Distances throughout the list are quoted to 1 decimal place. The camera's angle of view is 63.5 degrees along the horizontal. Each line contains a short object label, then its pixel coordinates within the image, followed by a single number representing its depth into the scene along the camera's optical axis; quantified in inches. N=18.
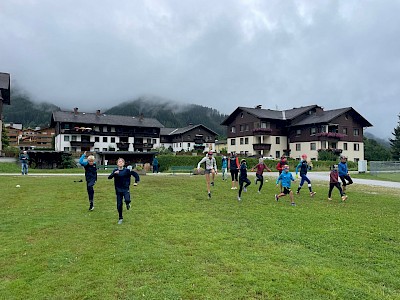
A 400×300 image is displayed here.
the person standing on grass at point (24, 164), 1095.3
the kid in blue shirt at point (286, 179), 520.4
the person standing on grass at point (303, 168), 625.3
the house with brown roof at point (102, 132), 2778.1
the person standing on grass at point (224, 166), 965.8
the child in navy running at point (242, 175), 571.2
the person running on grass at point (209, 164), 597.6
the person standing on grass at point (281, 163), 642.8
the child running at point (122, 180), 395.2
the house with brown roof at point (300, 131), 2368.4
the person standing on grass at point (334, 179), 572.4
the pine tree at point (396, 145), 2808.6
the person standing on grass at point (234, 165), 666.7
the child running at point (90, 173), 465.1
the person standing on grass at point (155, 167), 1424.7
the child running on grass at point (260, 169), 685.9
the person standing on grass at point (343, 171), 626.8
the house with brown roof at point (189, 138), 3499.0
